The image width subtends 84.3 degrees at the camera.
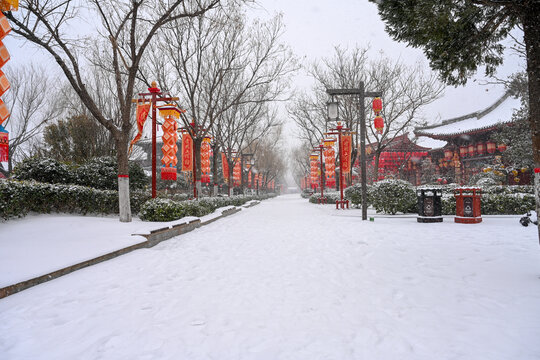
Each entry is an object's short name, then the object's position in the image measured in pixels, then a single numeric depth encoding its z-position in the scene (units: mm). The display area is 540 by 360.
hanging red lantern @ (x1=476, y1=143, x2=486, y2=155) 19359
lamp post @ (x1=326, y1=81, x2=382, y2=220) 10383
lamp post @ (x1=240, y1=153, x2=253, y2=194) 28138
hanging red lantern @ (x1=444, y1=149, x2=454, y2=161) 22125
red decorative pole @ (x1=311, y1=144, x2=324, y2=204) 23130
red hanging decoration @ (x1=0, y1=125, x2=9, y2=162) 4746
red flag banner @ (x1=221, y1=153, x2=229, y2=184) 22538
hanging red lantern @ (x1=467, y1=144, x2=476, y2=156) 19938
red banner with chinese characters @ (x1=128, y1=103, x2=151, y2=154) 8905
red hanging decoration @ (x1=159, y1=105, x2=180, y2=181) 9273
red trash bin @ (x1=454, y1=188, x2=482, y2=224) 8719
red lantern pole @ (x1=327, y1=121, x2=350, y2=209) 16197
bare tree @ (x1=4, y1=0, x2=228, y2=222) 6988
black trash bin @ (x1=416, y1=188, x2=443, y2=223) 9258
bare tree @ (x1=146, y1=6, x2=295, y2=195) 12930
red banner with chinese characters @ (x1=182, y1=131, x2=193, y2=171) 12477
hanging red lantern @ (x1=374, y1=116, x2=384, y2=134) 11730
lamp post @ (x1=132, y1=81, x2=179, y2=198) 9219
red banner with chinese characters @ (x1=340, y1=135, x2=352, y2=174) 16398
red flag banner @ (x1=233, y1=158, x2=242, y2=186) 25992
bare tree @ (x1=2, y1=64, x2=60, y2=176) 16967
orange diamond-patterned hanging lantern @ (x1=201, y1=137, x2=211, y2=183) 16353
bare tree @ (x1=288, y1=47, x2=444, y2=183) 17938
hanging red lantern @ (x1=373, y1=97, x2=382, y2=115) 10866
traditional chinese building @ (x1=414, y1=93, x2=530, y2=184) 18234
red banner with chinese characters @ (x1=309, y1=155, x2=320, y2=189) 24959
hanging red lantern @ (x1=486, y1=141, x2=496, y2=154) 18000
